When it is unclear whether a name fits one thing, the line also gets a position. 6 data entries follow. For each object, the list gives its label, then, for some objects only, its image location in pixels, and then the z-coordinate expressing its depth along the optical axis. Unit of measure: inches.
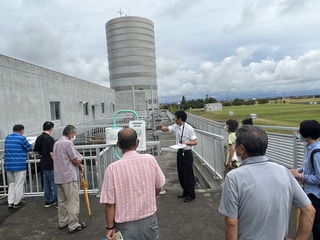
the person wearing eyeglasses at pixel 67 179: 150.8
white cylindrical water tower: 2896.2
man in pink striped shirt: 84.7
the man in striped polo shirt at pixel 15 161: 194.9
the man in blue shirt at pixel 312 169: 95.3
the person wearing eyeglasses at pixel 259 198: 64.7
